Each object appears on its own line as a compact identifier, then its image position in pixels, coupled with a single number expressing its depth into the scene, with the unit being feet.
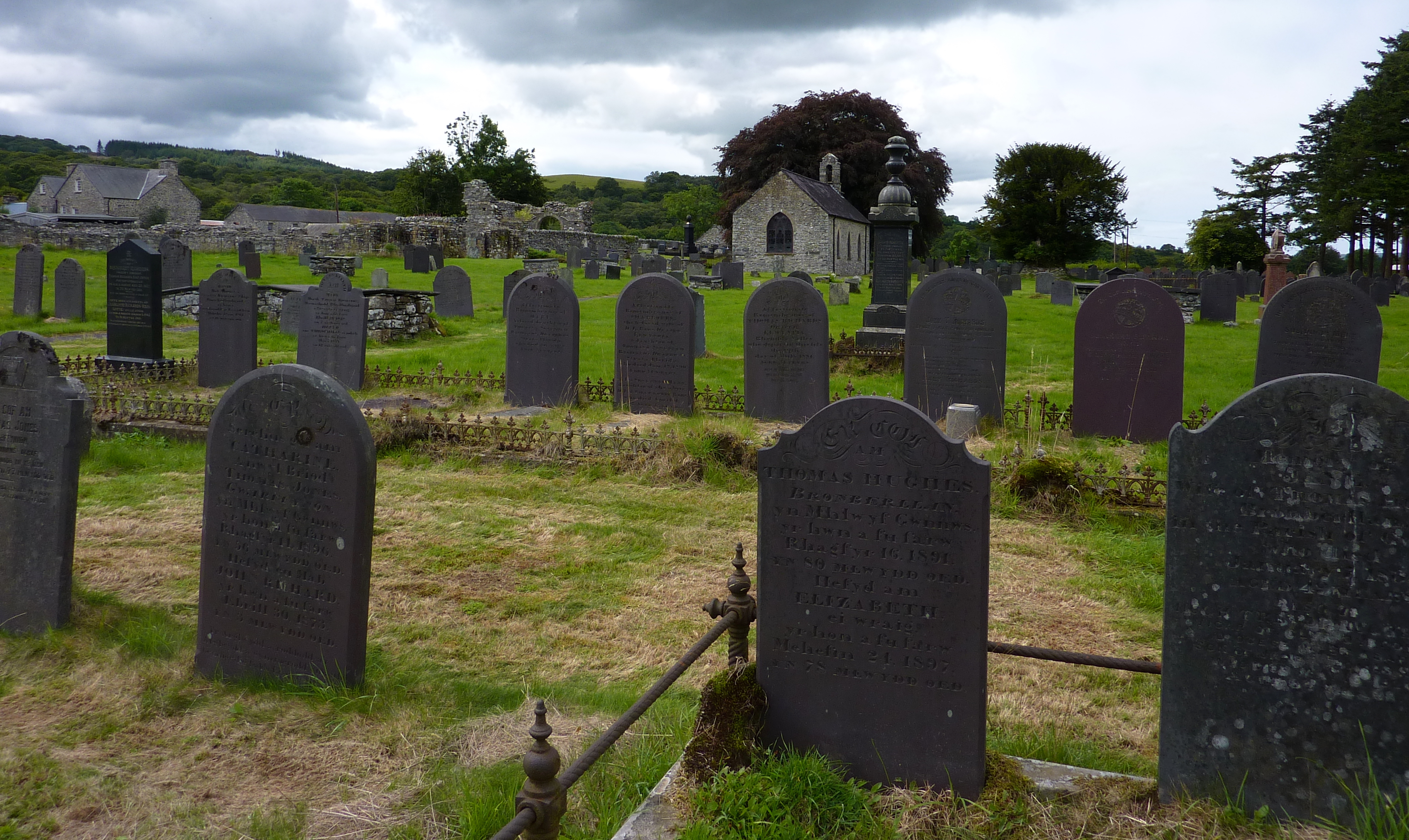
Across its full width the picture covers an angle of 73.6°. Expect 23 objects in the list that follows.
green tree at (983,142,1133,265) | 176.35
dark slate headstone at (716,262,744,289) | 99.40
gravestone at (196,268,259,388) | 37.78
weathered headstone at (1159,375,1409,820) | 8.89
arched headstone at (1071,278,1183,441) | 28.22
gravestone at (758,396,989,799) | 10.24
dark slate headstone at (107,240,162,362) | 39.17
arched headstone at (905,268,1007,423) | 30.37
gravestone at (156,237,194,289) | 71.56
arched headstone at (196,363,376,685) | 12.82
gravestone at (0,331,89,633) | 14.73
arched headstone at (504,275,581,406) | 34.47
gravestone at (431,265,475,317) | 64.69
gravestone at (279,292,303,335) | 53.52
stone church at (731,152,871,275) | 142.41
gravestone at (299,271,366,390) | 37.93
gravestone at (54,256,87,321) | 58.54
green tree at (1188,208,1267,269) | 161.68
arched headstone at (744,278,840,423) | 31.58
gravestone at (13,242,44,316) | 58.95
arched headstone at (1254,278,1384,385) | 28.45
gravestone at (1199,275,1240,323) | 70.85
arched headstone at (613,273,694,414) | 32.35
